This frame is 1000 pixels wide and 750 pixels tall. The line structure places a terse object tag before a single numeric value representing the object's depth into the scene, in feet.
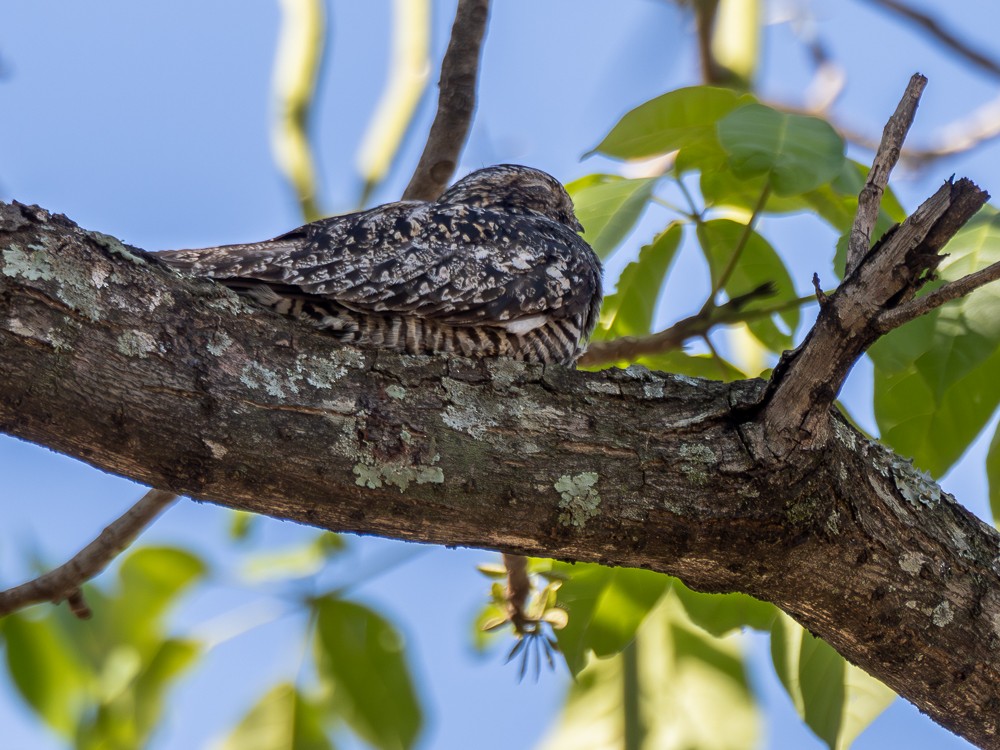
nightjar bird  18.33
